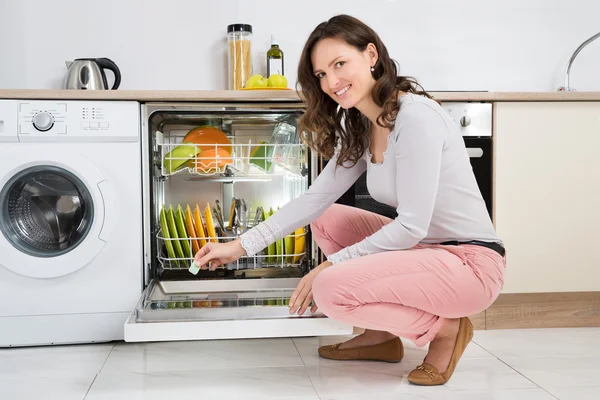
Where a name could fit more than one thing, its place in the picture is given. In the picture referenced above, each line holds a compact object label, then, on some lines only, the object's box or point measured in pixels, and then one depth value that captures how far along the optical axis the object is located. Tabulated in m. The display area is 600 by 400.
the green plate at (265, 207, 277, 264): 2.48
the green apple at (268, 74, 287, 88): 2.49
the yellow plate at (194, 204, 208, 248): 2.41
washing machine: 2.21
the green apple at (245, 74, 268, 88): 2.52
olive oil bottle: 2.89
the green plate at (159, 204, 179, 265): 2.37
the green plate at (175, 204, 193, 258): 2.38
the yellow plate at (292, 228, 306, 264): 2.47
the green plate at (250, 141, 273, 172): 2.56
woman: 1.73
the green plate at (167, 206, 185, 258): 2.37
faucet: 2.97
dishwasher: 2.11
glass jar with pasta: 2.88
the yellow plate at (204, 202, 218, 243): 2.42
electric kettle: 2.61
